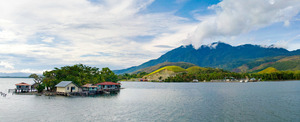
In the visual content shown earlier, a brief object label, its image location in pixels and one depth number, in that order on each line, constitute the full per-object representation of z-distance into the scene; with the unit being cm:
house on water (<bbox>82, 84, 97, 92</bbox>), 10553
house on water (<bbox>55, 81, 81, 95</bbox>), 9188
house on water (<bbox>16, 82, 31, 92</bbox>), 10442
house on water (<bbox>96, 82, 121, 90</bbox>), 11769
